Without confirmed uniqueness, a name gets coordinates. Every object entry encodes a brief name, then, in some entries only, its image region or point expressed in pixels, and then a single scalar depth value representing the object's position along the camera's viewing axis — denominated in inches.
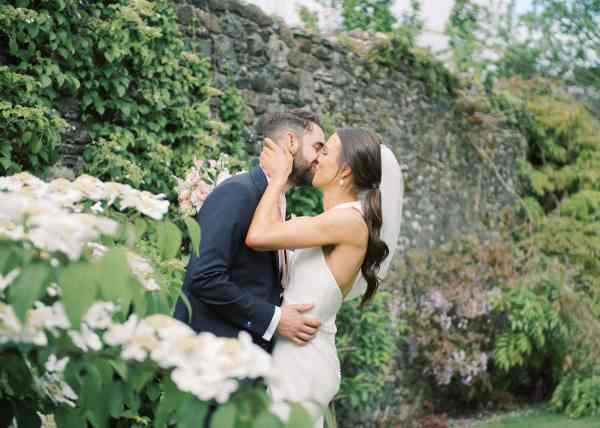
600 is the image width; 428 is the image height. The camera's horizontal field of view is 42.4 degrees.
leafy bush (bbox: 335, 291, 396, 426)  238.2
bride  104.2
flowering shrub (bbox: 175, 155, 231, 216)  127.3
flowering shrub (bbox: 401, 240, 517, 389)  290.0
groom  100.0
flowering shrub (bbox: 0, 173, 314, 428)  44.8
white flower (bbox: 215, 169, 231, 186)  131.3
